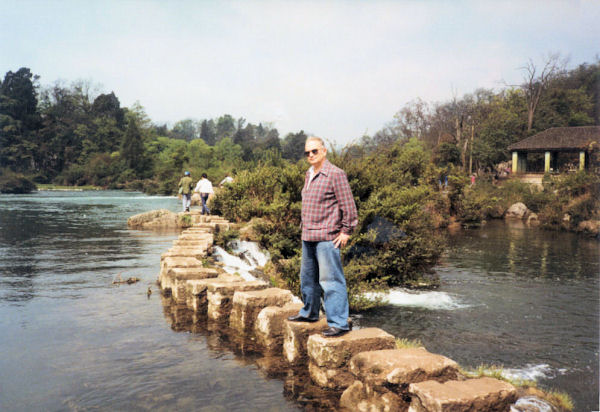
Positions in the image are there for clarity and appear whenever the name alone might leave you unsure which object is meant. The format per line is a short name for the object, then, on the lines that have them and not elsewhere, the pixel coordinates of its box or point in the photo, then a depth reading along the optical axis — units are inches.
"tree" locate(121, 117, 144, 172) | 2876.5
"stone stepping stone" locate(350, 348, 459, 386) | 127.0
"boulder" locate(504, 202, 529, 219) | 1125.7
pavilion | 1430.9
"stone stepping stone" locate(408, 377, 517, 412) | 109.2
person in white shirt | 593.6
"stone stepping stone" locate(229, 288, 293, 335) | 202.7
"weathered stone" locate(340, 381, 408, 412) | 127.8
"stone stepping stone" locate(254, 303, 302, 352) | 186.4
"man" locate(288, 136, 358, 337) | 158.1
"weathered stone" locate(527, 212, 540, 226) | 1004.1
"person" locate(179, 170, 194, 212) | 690.1
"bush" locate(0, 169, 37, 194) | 1952.4
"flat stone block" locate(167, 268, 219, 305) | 251.3
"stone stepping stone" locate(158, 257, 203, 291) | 275.4
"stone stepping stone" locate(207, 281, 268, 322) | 221.6
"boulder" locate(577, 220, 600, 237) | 833.5
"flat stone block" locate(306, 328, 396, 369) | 149.3
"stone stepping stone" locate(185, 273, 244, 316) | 234.1
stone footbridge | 117.7
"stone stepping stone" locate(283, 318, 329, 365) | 169.2
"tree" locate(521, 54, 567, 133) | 1819.5
